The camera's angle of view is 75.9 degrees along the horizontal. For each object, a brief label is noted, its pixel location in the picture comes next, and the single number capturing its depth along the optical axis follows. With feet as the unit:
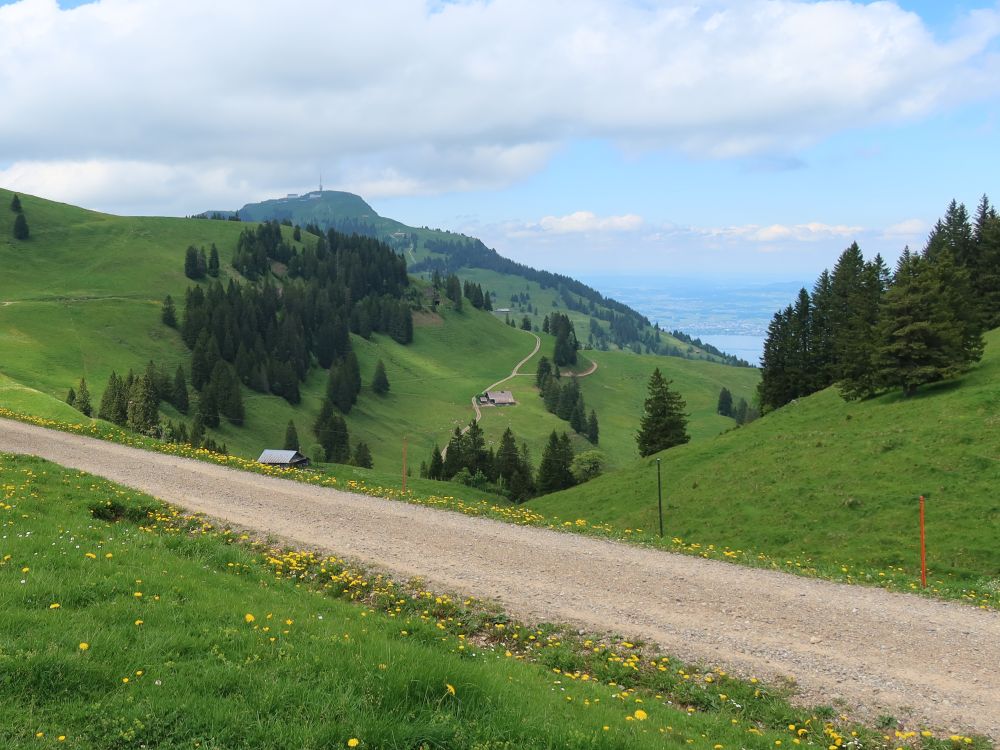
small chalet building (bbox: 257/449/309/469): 327.08
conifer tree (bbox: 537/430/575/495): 339.16
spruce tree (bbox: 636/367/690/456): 271.69
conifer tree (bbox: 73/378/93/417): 329.50
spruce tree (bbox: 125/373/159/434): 349.00
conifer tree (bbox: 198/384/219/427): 473.67
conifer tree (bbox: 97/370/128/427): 354.13
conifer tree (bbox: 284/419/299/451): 470.80
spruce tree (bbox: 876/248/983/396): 165.17
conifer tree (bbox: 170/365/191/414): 484.33
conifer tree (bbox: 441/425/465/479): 388.98
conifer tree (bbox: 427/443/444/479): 394.73
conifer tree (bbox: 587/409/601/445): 635.25
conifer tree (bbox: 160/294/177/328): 633.61
